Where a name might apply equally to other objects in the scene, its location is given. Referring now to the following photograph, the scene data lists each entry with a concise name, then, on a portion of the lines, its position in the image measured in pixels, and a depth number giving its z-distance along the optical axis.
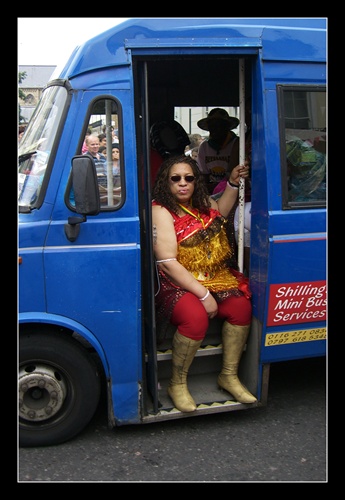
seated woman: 3.63
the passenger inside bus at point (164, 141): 4.61
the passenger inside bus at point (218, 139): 5.11
